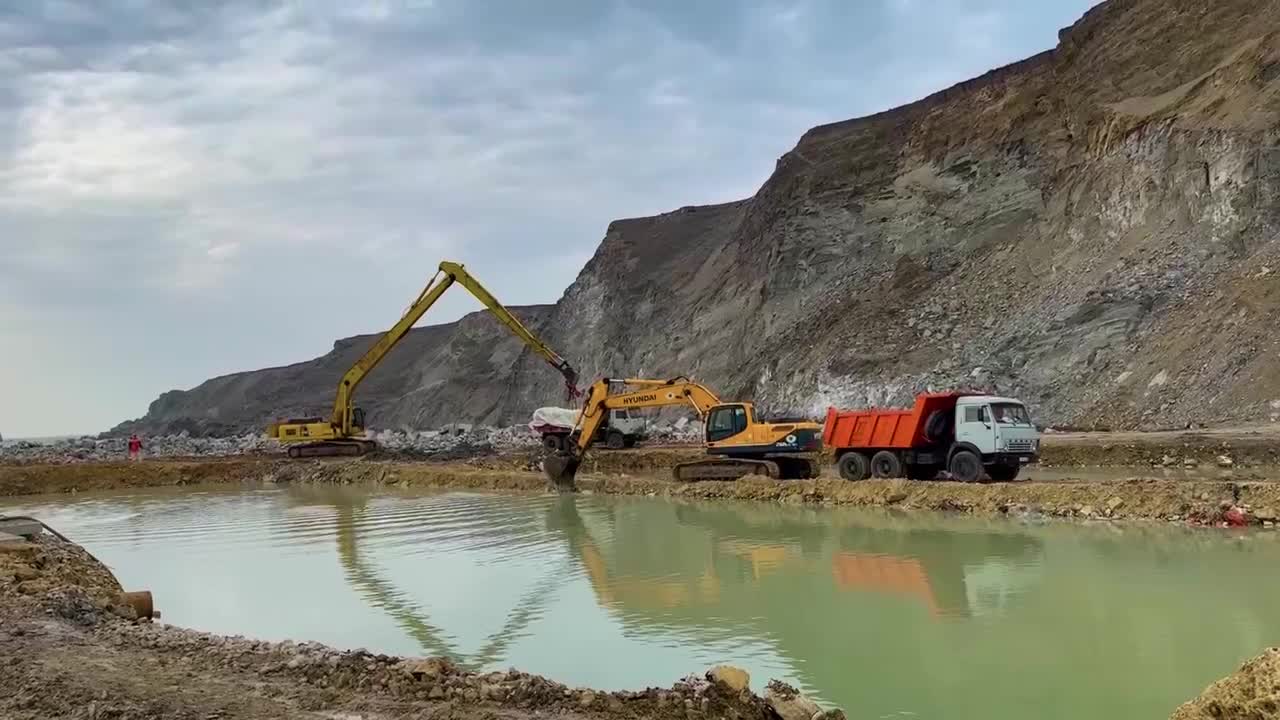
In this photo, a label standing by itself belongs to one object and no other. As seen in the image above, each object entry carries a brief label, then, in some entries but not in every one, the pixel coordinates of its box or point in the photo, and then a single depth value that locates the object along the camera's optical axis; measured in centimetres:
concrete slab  1373
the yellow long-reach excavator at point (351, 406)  3403
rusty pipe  962
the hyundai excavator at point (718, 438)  2141
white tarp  3712
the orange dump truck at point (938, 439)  1823
